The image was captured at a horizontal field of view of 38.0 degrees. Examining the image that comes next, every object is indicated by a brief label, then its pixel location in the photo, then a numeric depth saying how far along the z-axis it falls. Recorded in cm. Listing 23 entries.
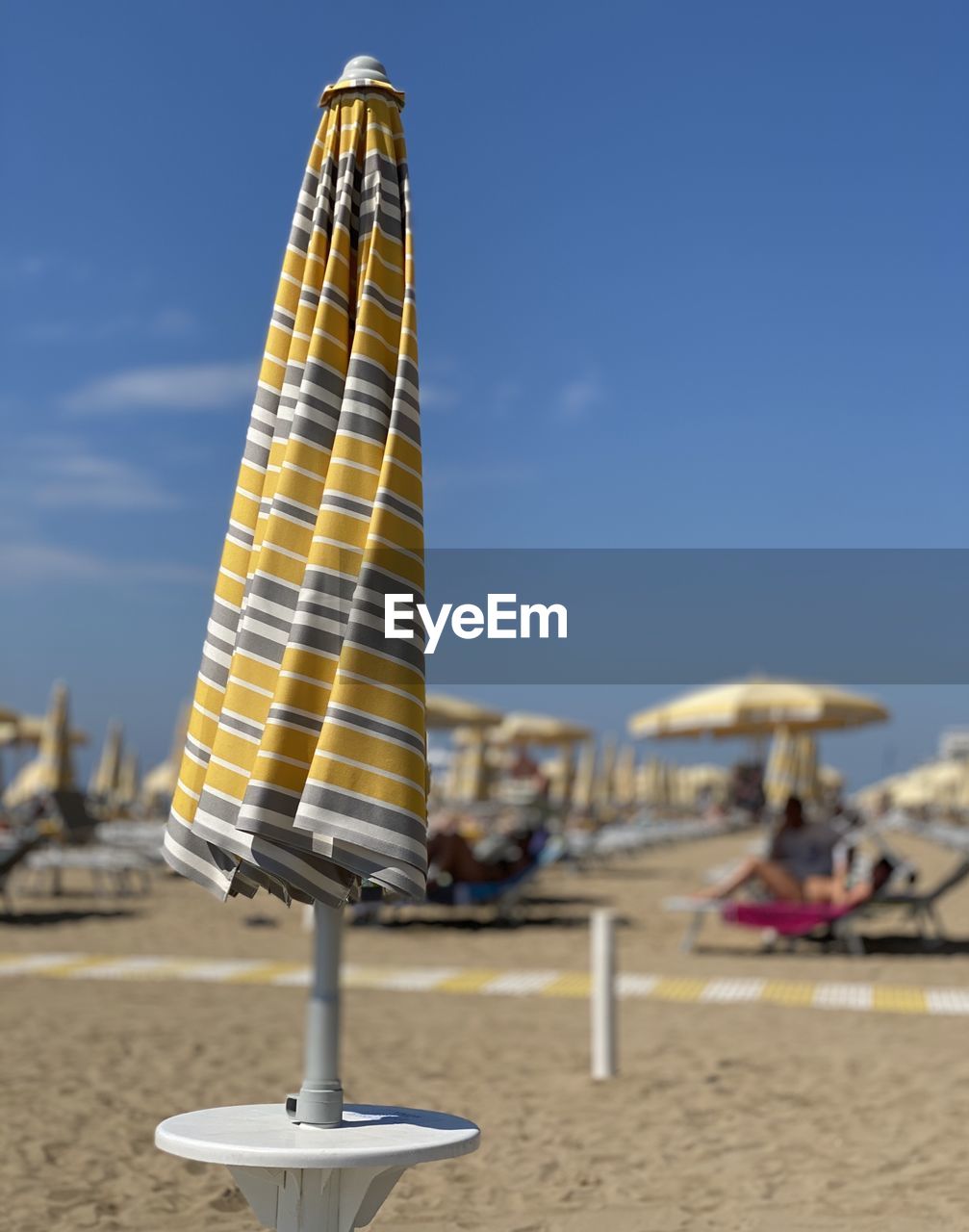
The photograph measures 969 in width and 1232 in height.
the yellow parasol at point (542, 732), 2817
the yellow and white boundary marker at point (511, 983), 809
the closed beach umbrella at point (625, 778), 4334
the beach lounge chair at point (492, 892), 1227
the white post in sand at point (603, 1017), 608
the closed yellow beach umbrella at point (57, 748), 1919
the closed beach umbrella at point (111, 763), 3120
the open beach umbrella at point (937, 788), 4711
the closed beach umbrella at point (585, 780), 3372
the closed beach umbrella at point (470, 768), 2530
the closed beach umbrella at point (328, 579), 256
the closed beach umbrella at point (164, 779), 2436
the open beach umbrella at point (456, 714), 1873
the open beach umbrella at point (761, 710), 1334
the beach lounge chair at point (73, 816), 1545
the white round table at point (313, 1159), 248
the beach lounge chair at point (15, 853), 1153
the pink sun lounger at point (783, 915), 1035
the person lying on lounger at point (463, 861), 1245
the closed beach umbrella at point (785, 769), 1895
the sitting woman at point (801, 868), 1076
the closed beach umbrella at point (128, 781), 3328
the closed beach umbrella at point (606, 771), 3716
